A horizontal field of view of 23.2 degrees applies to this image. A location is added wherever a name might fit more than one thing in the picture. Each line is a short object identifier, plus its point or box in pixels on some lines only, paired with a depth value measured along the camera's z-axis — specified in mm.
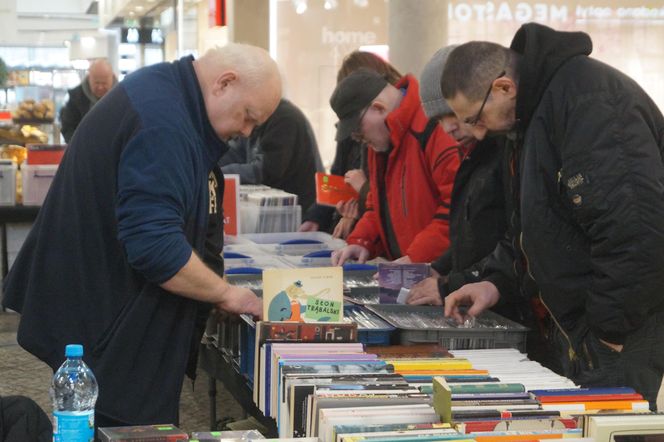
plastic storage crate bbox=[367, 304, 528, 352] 4772
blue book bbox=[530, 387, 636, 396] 3514
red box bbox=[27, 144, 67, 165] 11438
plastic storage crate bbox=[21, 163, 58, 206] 11367
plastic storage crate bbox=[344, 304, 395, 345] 4772
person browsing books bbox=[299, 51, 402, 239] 7578
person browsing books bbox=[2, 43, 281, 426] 4372
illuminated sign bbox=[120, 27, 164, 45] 34538
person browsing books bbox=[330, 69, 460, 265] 6097
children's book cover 4548
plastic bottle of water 3131
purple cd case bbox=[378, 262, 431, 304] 5633
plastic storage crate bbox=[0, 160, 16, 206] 11246
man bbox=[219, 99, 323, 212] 9940
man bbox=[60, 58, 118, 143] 16104
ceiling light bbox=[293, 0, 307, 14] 15925
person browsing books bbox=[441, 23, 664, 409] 4224
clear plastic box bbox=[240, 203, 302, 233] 8775
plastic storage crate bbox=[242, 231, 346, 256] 7694
